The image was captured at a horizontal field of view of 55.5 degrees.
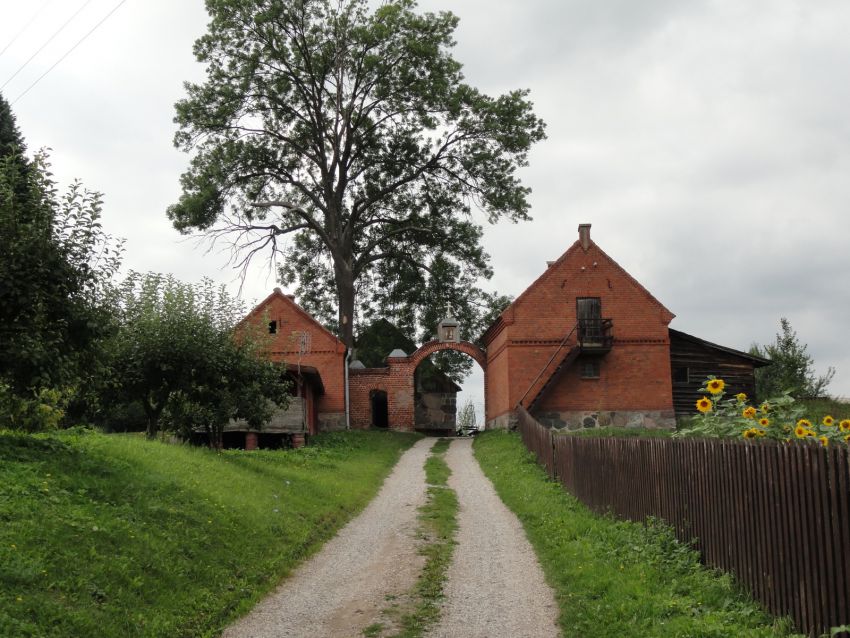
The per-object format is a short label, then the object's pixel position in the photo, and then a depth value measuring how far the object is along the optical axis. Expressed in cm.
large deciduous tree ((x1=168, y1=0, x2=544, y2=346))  3331
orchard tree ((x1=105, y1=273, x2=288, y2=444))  1769
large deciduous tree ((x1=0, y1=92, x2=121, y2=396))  1048
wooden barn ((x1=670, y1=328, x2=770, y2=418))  3466
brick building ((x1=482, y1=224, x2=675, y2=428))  3300
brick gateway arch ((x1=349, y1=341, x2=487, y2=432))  3869
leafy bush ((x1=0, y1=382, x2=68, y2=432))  1441
